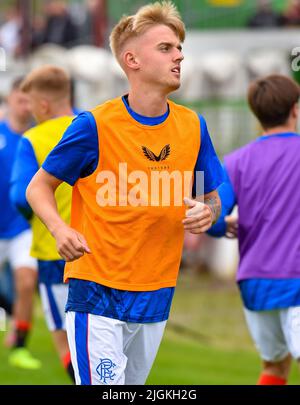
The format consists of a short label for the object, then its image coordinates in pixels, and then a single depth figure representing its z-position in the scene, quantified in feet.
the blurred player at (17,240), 59.62
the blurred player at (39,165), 43.98
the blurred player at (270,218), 39.24
